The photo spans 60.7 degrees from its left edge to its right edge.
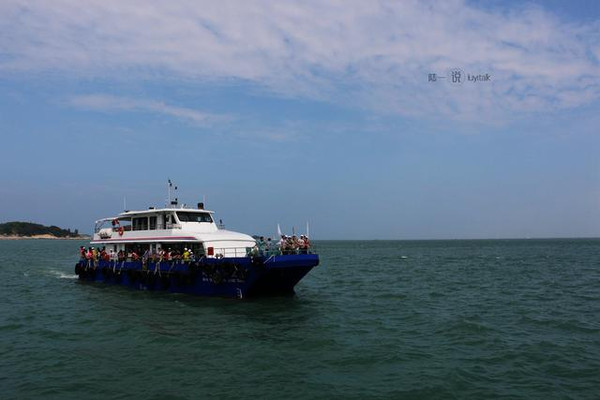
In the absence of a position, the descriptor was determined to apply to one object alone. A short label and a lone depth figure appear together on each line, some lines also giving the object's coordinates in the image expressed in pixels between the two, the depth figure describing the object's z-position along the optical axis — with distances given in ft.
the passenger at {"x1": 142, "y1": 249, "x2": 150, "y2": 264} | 99.14
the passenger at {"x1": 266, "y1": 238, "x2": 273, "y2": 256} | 79.81
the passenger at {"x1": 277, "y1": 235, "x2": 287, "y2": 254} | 80.48
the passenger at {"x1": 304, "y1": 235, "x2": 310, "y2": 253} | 81.75
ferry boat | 80.43
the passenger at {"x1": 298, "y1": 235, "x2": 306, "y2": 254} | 81.20
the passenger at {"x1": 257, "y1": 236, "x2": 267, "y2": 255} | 80.07
